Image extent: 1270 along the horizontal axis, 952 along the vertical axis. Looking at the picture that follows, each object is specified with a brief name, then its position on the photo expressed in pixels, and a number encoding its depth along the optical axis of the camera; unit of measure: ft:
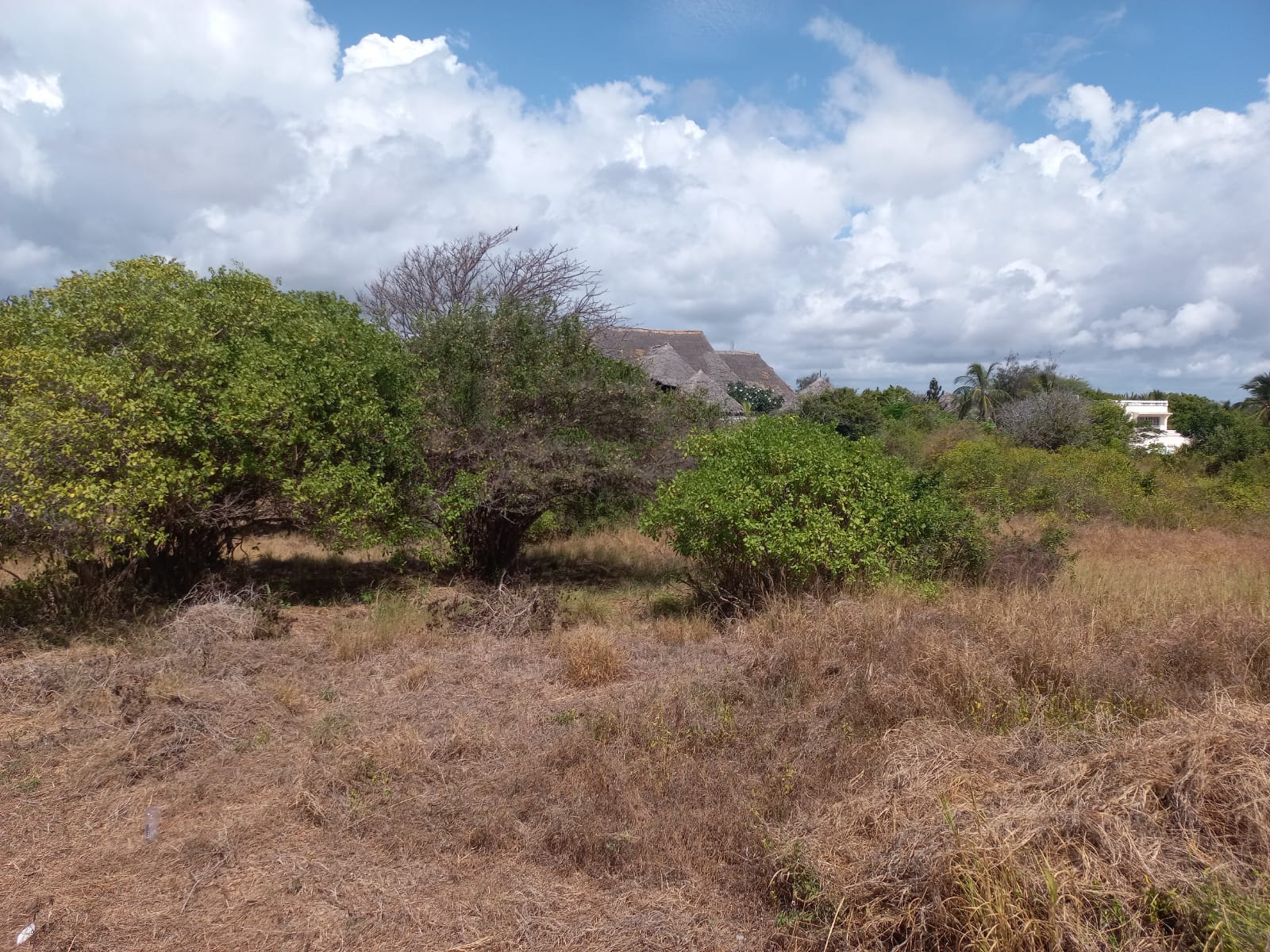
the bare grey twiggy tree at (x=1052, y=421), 82.53
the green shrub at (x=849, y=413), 92.02
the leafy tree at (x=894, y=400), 109.50
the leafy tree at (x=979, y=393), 119.65
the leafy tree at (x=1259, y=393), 123.54
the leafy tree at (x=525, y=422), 32.83
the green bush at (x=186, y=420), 24.02
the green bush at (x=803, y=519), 27.27
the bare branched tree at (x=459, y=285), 63.46
